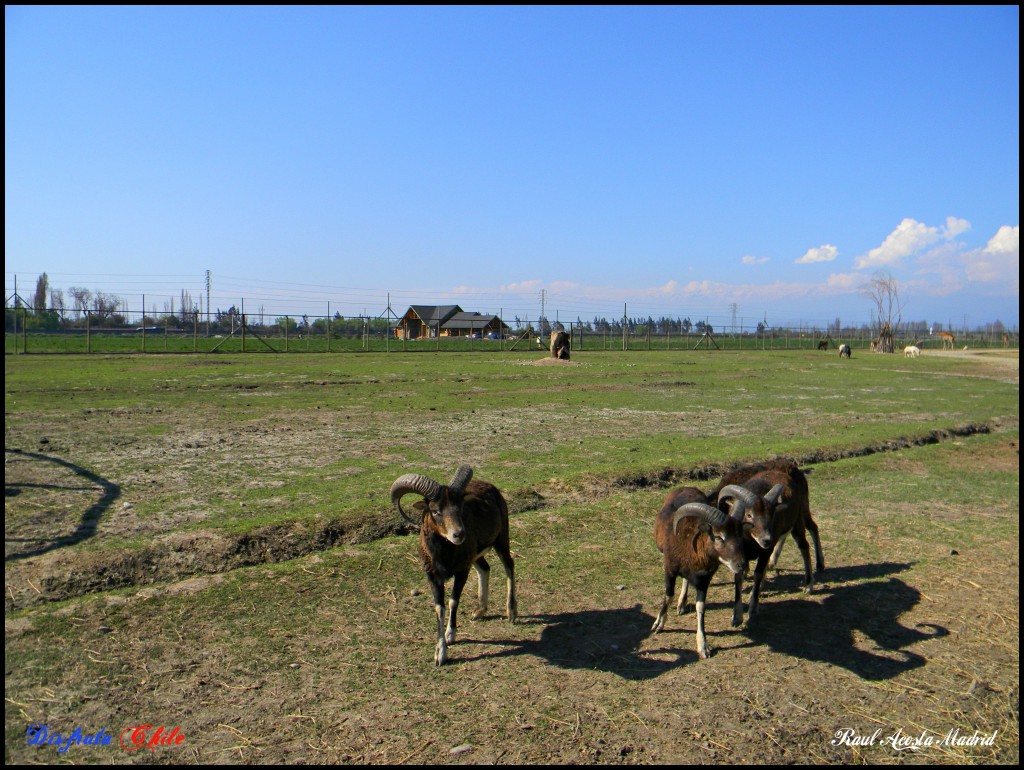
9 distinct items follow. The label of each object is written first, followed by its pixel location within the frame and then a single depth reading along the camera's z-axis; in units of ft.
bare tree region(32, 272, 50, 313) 138.84
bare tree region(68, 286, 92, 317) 148.42
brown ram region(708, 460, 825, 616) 21.22
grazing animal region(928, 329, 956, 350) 259.82
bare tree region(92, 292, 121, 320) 153.36
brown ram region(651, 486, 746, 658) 19.94
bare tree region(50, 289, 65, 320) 132.48
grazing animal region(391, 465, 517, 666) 19.76
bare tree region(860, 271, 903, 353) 226.99
